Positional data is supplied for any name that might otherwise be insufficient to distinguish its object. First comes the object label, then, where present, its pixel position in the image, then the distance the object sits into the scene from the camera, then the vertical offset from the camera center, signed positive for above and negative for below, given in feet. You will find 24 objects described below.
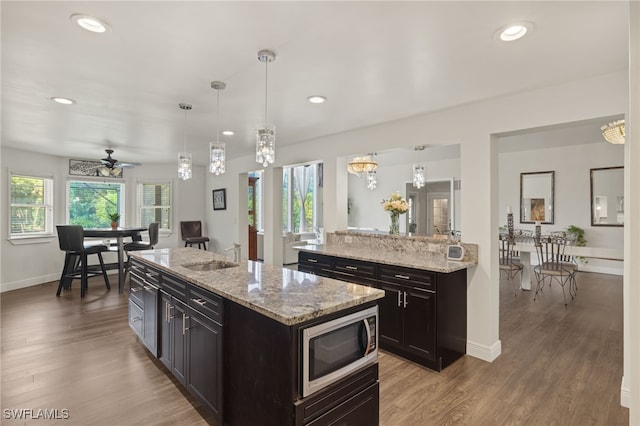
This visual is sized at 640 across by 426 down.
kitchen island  5.01 -2.37
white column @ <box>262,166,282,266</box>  18.19 -0.14
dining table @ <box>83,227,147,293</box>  17.74 -1.23
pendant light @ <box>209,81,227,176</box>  9.14 +1.57
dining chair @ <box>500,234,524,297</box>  17.01 -2.49
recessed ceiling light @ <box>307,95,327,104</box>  10.04 +3.48
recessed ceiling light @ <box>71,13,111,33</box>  5.84 +3.43
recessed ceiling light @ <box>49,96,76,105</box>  10.16 +3.49
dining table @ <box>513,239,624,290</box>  13.70 -1.80
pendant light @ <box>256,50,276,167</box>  7.61 +1.61
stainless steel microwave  4.99 -2.21
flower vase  13.53 -0.47
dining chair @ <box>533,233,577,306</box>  15.62 -2.57
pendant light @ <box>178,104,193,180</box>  10.52 +1.50
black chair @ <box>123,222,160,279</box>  19.85 -1.91
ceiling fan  18.06 +2.60
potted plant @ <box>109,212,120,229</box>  19.47 -0.51
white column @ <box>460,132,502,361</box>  9.96 -0.79
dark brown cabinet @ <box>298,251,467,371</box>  9.24 -2.92
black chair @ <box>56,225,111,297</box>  16.96 -2.07
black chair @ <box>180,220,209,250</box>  24.27 -1.60
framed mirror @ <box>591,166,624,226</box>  21.33 +1.09
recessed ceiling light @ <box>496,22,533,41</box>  6.00 +3.39
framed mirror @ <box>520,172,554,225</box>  23.98 +1.14
